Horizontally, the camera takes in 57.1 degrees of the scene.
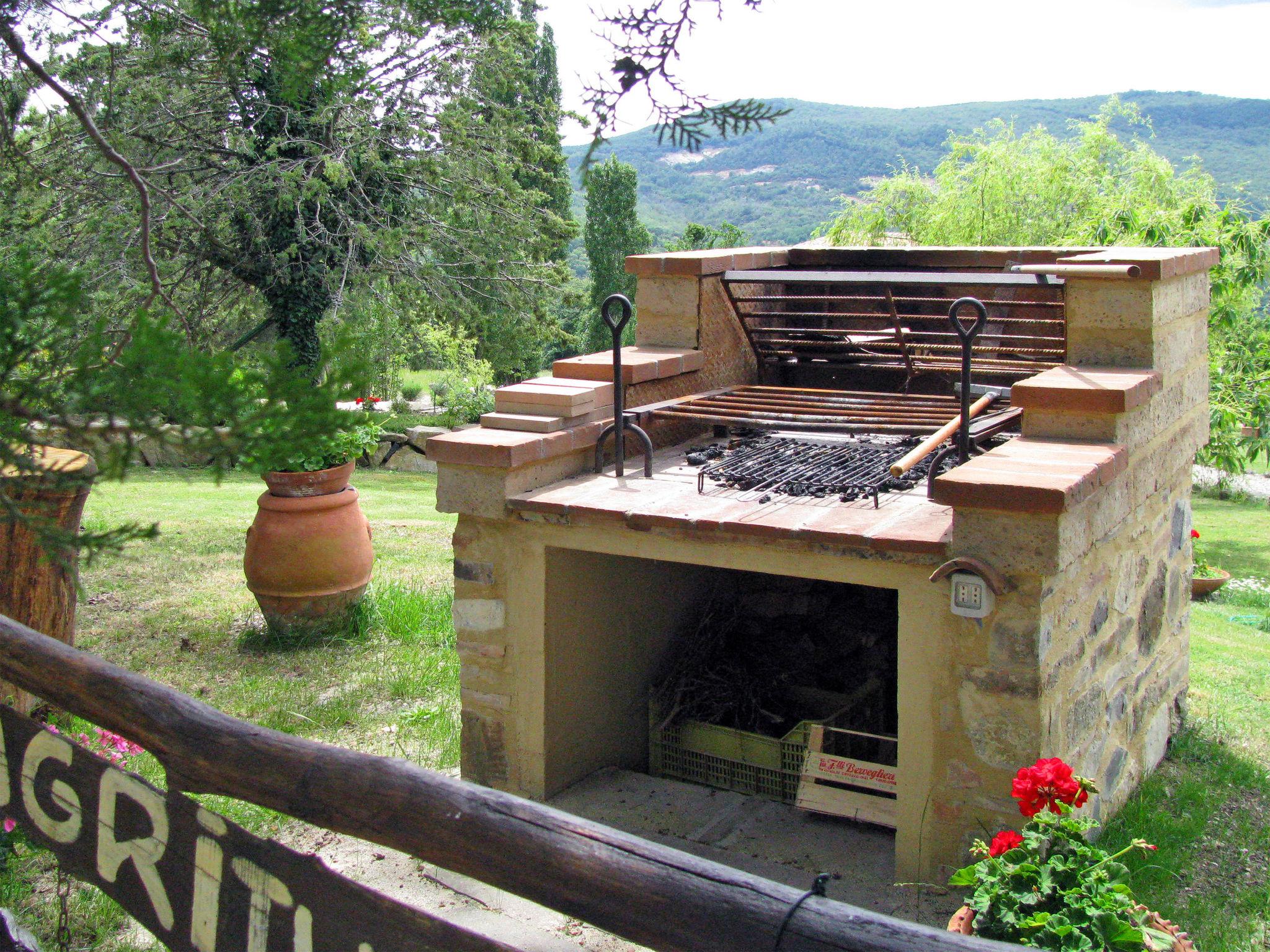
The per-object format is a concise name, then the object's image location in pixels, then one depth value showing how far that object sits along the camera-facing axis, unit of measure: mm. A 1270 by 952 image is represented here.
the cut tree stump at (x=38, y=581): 4977
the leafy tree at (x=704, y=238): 31009
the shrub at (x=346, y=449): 6855
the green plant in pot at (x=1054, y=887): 3086
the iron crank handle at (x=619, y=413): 4805
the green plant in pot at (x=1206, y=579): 11719
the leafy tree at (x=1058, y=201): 17109
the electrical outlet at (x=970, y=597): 3816
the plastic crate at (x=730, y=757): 5152
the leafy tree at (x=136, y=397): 1871
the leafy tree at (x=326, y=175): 12828
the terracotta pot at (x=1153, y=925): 3234
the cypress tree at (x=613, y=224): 34562
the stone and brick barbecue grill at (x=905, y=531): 3918
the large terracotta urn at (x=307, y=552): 7027
